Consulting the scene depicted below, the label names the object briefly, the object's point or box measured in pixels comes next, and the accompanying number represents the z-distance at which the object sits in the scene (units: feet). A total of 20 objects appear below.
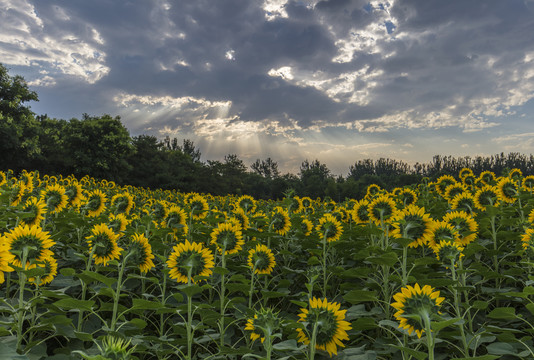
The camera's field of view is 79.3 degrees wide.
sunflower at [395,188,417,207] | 16.87
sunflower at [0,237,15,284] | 5.90
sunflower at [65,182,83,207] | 13.92
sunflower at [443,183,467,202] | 17.88
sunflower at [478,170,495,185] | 21.73
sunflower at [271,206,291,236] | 13.91
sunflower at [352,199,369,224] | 14.70
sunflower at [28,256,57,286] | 8.39
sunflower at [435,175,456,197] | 21.60
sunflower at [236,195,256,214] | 17.38
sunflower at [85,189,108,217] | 13.66
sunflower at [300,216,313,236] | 14.39
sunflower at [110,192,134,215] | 15.16
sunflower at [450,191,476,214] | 13.75
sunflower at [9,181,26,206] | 14.93
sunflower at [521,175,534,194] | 20.24
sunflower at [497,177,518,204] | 15.58
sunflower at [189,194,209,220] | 15.71
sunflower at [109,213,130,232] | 10.29
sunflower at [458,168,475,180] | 23.33
